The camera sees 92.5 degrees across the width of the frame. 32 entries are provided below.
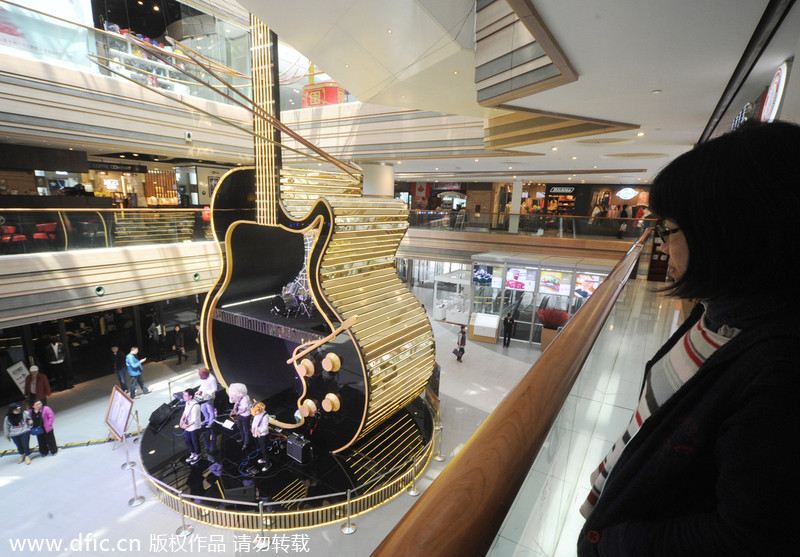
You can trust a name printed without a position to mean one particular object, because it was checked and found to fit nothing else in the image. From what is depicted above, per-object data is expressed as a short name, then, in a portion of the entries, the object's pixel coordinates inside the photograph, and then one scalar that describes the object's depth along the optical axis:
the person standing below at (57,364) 9.88
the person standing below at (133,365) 9.21
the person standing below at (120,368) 9.59
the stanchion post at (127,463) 6.69
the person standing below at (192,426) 6.54
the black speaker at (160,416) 7.68
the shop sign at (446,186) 31.25
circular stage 5.57
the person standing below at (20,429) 6.81
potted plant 11.68
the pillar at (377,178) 15.54
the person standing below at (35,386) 8.07
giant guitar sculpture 5.97
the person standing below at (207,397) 6.81
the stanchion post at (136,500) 5.89
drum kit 7.45
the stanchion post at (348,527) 5.46
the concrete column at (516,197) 21.08
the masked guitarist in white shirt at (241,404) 6.70
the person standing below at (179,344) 11.58
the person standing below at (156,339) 11.68
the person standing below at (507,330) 12.84
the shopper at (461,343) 11.37
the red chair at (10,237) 7.62
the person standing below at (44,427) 6.91
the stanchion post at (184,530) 5.38
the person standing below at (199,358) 11.70
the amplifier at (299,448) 6.52
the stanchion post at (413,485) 6.24
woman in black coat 0.48
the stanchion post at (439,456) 7.12
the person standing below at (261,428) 6.39
